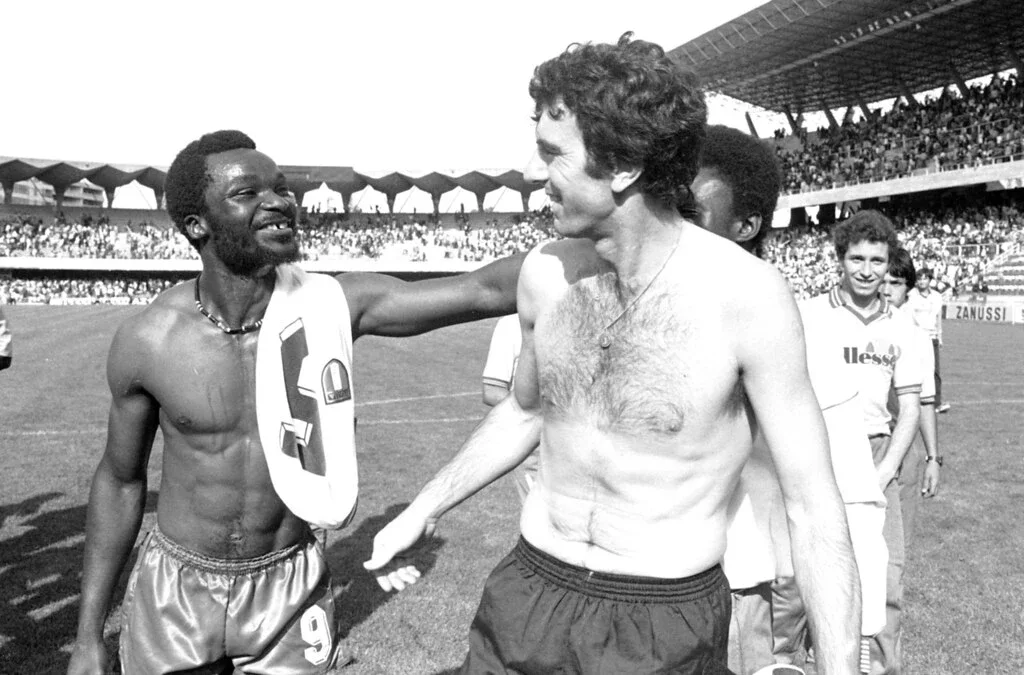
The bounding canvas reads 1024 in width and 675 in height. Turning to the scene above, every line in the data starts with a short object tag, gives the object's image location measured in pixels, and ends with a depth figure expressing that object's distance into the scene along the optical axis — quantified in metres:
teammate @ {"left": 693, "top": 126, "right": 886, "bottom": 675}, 2.61
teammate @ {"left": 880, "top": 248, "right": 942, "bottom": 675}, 4.50
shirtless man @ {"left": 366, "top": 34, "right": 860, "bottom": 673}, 2.18
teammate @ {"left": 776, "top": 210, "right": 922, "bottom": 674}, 4.92
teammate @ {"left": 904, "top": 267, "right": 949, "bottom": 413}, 9.15
